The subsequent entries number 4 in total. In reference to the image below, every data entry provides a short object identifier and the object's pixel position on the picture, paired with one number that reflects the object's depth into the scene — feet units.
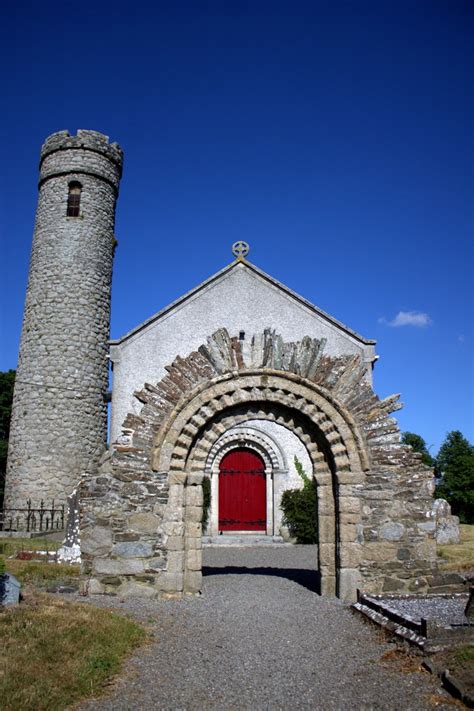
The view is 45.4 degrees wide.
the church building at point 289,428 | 27.02
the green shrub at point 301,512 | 57.82
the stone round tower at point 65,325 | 63.10
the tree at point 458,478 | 101.24
